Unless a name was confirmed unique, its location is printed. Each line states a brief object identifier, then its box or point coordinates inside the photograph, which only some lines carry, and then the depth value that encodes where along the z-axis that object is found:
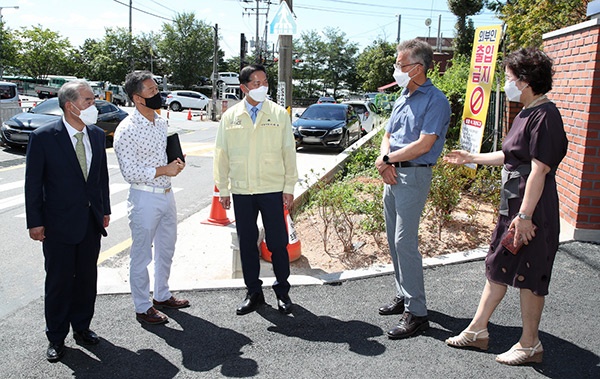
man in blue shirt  3.69
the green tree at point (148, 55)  64.56
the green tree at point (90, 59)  59.59
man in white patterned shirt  3.92
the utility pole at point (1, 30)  47.30
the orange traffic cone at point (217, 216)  7.41
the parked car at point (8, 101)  15.89
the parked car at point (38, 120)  13.48
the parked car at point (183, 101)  40.75
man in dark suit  3.44
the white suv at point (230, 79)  57.69
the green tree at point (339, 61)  61.06
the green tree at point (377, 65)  50.00
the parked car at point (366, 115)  20.38
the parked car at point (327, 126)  15.85
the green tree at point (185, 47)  64.69
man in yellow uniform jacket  4.18
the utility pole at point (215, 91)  32.09
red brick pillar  5.46
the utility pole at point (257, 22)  52.54
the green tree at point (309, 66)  61.34
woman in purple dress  3.09
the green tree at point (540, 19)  11.97
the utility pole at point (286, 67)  8.40
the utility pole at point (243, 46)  22.51
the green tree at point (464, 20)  31.84
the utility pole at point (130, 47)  57.25
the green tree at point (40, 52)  52.95
